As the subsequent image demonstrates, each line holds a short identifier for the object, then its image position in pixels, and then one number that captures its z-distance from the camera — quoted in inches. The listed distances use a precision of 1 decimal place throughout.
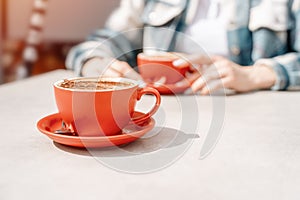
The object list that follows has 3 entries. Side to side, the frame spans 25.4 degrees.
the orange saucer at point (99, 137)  30.1
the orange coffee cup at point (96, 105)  30.1
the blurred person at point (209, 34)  49.3
